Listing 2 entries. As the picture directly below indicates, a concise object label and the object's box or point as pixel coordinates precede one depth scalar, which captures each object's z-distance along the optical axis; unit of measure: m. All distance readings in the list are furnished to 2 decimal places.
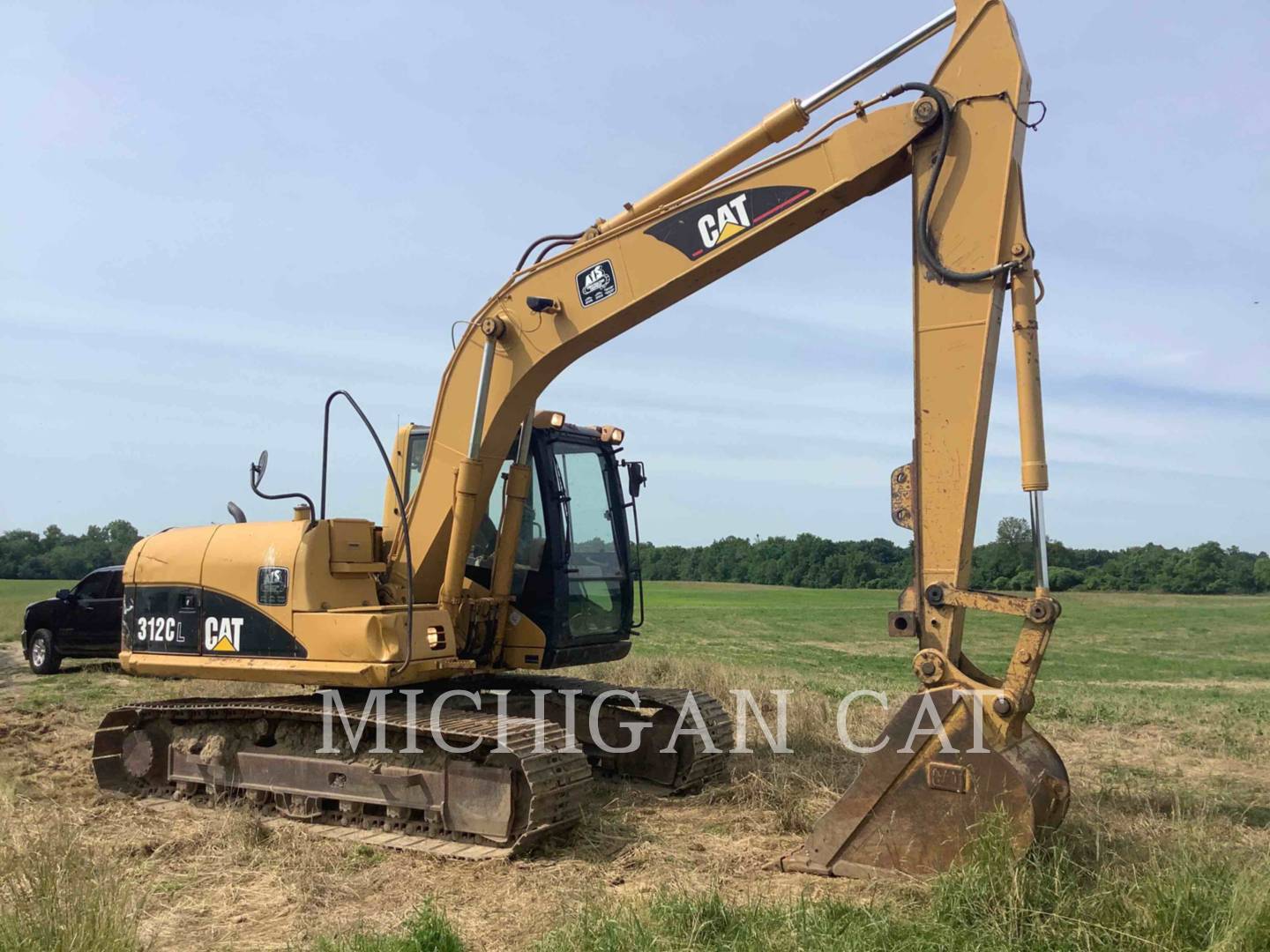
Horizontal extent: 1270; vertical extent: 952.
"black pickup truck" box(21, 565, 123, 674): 17.27
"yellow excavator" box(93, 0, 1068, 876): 5.65
